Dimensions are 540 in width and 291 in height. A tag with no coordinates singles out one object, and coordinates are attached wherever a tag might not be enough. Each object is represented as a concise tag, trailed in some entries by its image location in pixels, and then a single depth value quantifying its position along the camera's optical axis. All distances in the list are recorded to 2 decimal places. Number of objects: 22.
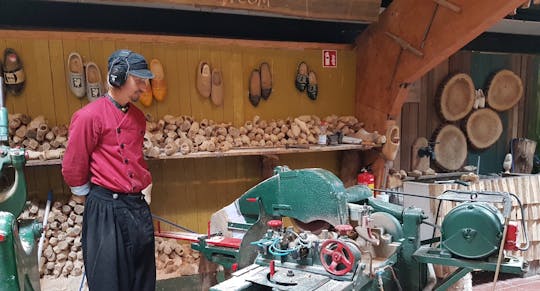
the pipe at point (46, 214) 2.70
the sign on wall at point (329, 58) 3.72
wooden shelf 2.86
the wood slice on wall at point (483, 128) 4.25
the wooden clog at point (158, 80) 3.07
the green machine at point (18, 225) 1.70
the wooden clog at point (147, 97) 3.06
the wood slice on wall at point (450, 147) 4.12
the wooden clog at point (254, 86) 3.45
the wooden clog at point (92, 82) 2.91
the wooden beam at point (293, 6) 3.02
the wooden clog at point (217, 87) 3.31
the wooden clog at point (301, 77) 3.59
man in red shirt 2.14
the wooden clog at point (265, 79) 3.46
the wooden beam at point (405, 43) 2.84
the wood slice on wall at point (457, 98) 4.09
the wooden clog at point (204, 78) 3.25
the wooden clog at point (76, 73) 2.88
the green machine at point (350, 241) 1.52
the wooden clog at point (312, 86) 3.64
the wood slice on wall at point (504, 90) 4.32
